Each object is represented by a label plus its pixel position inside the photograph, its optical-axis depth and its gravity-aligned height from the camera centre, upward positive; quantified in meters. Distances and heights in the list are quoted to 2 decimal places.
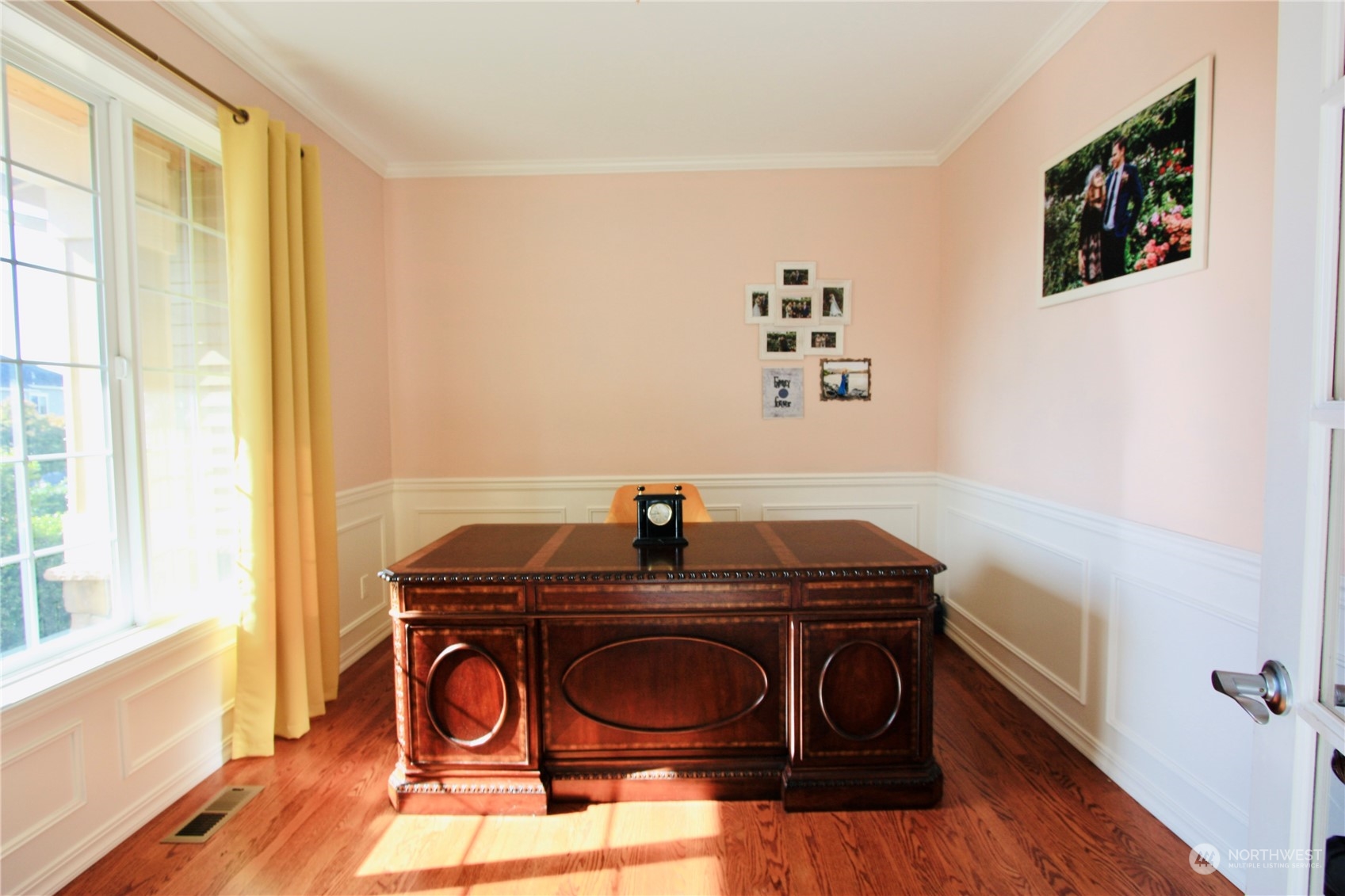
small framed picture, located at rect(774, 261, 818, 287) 3.62 +0.92
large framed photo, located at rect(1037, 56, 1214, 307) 1.80 +0.80
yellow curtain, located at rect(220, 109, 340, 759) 2.29 -0.05
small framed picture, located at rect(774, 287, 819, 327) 3.62 +0.74
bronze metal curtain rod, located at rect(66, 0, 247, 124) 1.74 +1.23
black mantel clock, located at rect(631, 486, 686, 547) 2.26 -0.38
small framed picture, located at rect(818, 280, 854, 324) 3.62 +0.75
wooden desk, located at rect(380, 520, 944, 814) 1.95 -0.89
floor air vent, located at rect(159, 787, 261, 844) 1.92 -1.37
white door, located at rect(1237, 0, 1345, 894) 0.74 -0.07
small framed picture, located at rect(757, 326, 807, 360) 3.64 +0.49
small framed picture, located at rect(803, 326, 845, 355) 3.64 +0.50
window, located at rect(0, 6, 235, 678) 1.78 +0.21
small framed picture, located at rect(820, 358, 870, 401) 3.65 +0.26
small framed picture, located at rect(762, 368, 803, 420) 3.66 +0.18
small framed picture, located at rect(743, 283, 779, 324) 3.62 +0.74
